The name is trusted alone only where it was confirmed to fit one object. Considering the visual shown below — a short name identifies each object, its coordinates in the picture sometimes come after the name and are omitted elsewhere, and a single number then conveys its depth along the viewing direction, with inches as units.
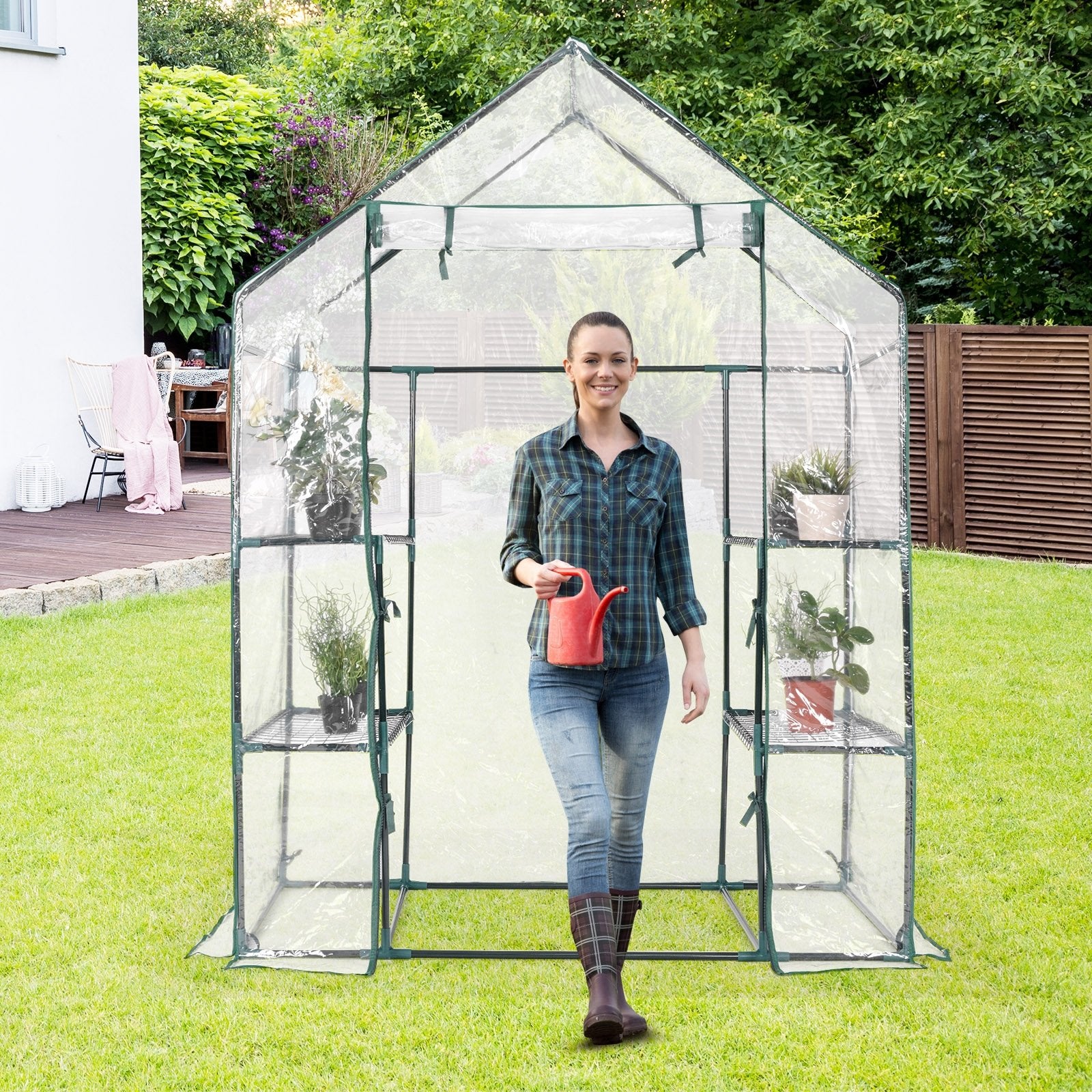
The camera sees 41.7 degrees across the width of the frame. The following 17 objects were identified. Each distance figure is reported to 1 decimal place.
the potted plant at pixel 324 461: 127.3
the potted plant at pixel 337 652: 131.3
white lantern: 383.9
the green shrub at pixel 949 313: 552.4
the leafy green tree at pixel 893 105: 435.2
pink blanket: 373.7
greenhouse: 127.6
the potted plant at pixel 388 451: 146.4
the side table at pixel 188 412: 458.6
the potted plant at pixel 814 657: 133.9
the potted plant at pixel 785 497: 133.0
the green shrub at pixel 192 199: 465.7
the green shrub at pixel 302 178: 510.0
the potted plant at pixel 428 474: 148.1
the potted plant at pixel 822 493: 132.0
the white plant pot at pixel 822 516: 132.0
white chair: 401.4
